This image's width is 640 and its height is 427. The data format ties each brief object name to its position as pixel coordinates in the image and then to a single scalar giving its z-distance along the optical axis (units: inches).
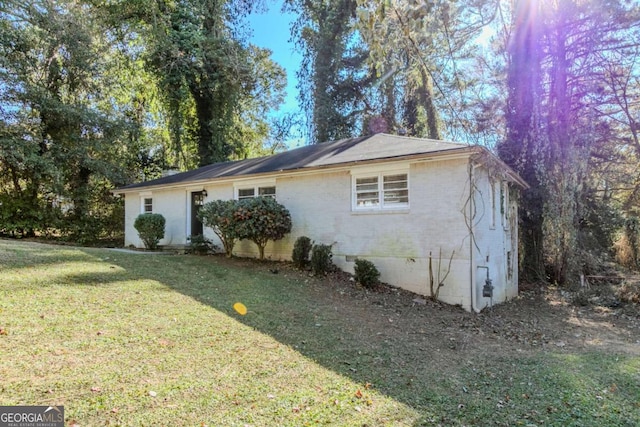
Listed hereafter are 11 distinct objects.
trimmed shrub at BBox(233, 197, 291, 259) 402.9
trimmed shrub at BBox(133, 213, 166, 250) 534.9
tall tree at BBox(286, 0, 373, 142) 770.2
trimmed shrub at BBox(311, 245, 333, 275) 378.0
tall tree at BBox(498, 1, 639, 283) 487.2
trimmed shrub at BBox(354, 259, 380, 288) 350.3
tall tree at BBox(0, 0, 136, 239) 612.7
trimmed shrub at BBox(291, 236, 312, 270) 404.2
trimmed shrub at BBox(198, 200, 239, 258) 409.4
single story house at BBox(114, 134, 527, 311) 331.3
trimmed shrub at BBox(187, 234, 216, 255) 485.7
